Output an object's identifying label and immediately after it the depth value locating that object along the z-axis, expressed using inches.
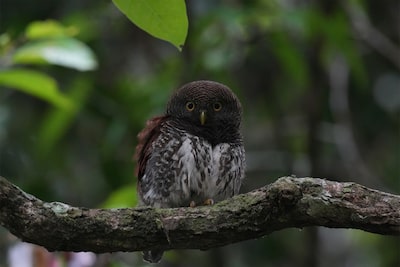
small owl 288.4
